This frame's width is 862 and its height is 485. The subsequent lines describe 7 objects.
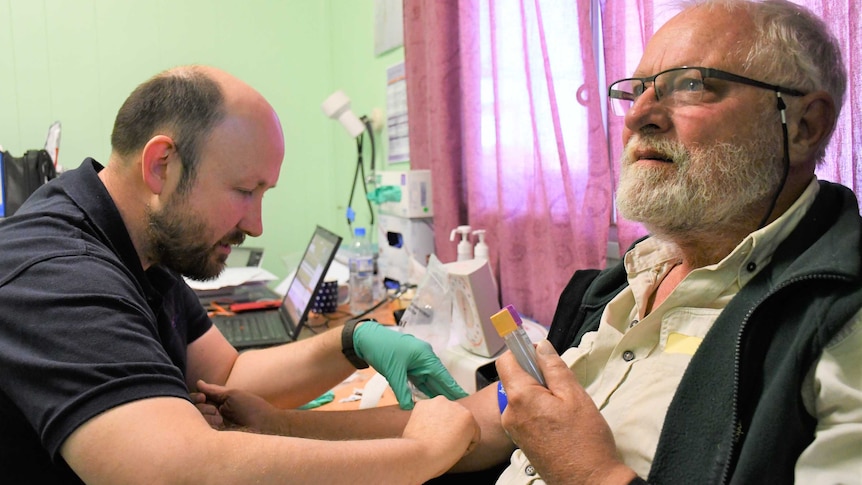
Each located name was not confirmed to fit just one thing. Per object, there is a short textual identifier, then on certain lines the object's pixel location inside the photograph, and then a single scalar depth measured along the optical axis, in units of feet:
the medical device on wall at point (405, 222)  7.16
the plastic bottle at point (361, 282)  7.10
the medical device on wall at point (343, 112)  9.34
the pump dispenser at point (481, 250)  5.50
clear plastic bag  5.12
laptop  5.84
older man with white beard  2.30
